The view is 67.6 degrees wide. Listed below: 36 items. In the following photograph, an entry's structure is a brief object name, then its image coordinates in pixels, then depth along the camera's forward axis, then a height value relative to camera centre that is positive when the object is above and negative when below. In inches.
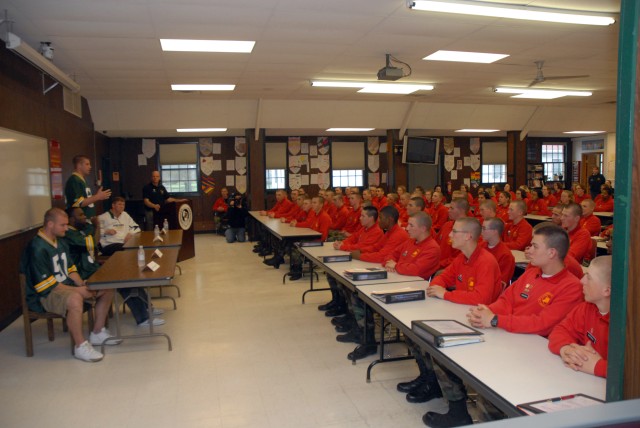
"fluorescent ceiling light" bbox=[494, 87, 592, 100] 354.6 +68.0
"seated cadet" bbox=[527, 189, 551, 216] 403.9 -21.5
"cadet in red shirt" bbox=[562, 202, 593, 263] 194.2 -22.9
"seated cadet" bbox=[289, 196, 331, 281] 287.2 -27.0
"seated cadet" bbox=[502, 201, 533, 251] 215.8 -22.3
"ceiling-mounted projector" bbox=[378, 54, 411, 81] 236.7 +54.5
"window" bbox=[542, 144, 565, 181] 631.2 +27.1
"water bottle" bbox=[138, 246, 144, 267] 179.4 -26.7
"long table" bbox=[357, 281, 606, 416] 72.8 -32.1
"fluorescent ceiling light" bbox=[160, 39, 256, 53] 212.2 +64.2
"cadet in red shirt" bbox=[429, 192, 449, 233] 316.8 -20.2
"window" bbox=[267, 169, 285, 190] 541.6 +6.8
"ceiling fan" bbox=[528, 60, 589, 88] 263.6 +60.5
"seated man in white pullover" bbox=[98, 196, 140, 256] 256.2 -22.9
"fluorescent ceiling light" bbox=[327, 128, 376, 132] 470.3 +54.7
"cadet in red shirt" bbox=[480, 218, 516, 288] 155.9 -21.8
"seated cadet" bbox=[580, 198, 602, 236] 258.4 -21.9
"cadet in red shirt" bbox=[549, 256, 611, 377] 79.3 -27.4
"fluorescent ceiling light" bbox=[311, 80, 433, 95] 309.5 +66.2
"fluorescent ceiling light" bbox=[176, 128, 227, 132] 434.7 +52.9
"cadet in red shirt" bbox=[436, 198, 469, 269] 212.1 -25.2
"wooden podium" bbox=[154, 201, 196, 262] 342.0 -23.9
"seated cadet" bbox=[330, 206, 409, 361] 163.5 -42.5
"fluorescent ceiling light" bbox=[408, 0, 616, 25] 165.2 +61.6
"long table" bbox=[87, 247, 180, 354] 158.1 -30.3
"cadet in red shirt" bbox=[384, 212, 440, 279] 163.0 -24.8
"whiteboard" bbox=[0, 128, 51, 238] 198.5 +3.5
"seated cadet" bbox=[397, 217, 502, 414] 125.3 -28.1
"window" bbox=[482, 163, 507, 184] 616.1 +10.9
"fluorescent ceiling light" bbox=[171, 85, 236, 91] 320.2 +67.2
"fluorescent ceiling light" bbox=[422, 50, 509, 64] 245.4 +66.2
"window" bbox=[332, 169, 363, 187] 561.0 +7.4
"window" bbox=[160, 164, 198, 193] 517.0 +9.4
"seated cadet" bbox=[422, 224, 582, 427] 98.8 -26.3
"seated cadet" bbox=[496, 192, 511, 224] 328.5 -15.4
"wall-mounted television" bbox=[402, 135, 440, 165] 454.1 +31.5
